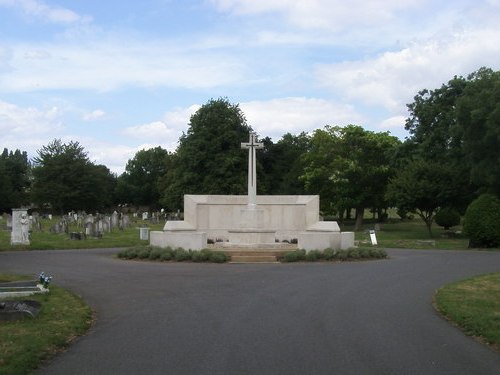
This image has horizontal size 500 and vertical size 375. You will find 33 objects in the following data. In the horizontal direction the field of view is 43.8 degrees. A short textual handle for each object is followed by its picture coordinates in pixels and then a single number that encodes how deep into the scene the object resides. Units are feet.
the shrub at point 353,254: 73.31
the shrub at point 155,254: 73.00
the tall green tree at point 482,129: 107.86
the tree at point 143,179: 363.35
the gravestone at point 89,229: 117.91
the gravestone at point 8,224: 130.67
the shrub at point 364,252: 74.48
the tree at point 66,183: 257.55
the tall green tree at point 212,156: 194.29
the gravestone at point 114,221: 147.76
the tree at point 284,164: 217.97
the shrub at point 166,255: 72.23
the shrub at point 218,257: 69.77
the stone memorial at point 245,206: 96.85
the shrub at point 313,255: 71.05
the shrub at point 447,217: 162.61
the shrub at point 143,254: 73.97
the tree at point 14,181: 288.30
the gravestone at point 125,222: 153.80
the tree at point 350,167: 179.52
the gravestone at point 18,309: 32.40
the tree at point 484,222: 97.09
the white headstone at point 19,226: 95.86
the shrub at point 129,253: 74.59
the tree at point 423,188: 127.03
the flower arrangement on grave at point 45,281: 43.27
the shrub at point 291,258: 70.44
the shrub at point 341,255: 72.43
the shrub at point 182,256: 71.87
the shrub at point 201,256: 70.18
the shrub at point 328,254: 71.97
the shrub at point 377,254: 75.61
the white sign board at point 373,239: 101.19
